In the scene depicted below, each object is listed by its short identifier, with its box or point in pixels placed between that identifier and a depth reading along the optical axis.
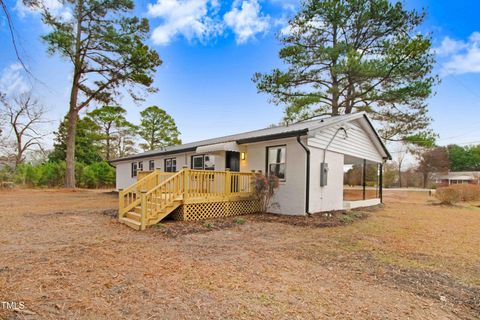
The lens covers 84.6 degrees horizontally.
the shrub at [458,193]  14.98
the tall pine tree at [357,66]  14.26
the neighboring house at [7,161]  22.89
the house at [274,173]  7.60
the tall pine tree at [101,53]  17.75
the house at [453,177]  39.71
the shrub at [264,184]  8.70
